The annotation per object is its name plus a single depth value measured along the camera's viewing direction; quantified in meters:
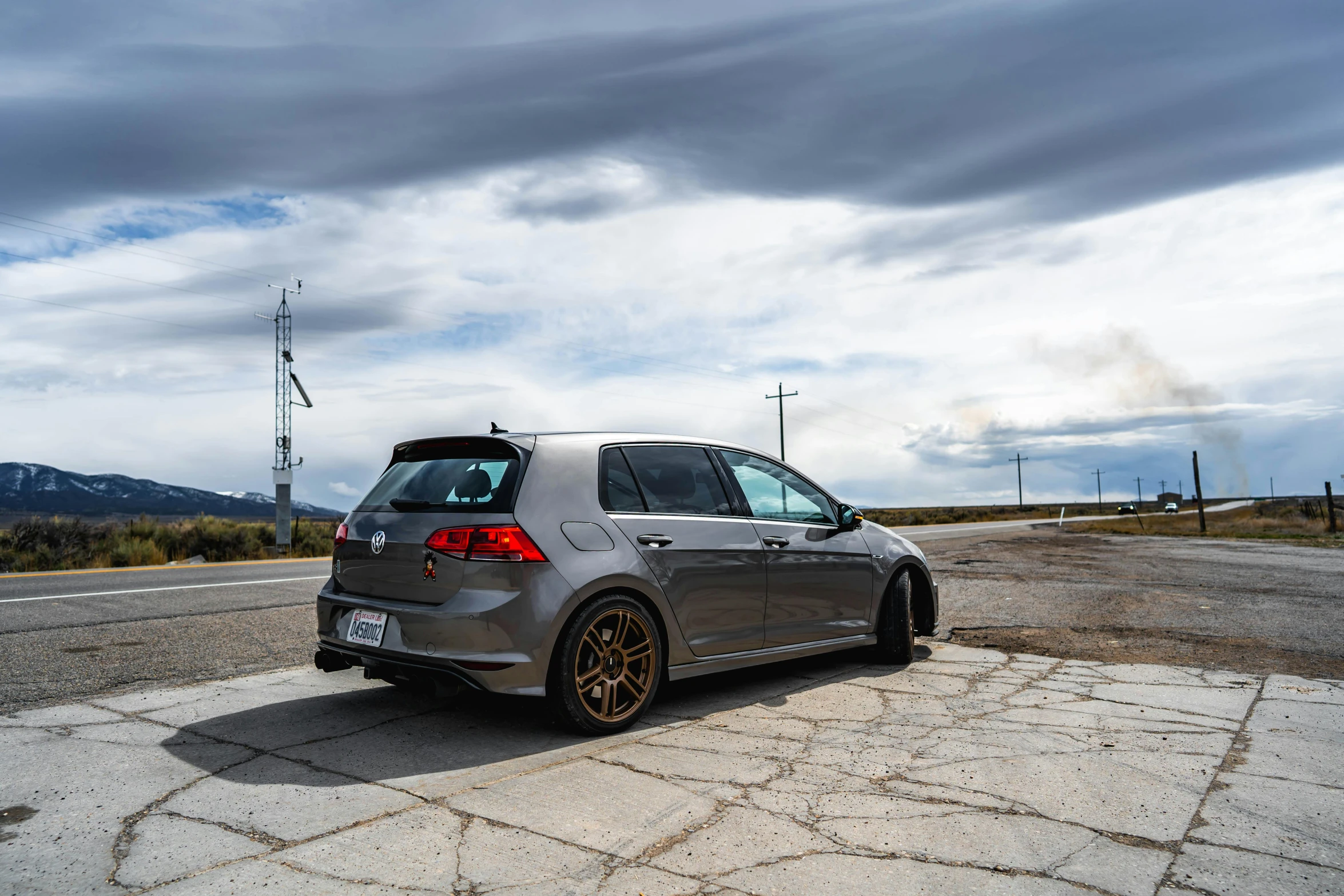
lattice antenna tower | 34.12
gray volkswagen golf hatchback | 4.62
